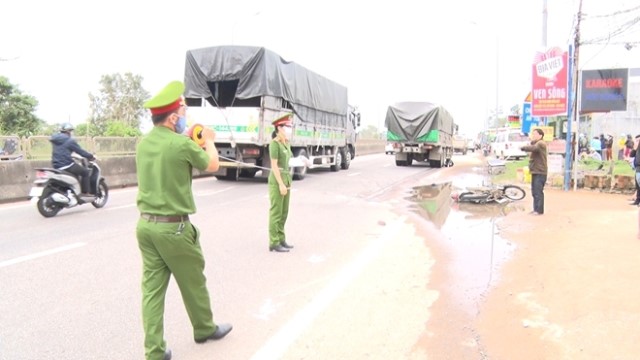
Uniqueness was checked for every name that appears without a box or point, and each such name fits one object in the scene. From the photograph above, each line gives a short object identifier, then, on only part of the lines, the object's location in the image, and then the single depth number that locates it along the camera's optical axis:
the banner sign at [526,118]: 25.27
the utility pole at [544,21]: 18.22
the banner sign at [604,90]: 22.34
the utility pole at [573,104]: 13.98
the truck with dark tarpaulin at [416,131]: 25.97
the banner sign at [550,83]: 14.27
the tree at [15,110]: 31.39
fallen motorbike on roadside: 12.20
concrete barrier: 11.94
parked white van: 32.56
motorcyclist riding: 9.38
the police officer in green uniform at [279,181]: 6.72
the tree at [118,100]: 49.19
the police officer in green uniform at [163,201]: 3.49
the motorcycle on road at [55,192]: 9.23
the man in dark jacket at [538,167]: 10.16
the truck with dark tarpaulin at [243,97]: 15.02
